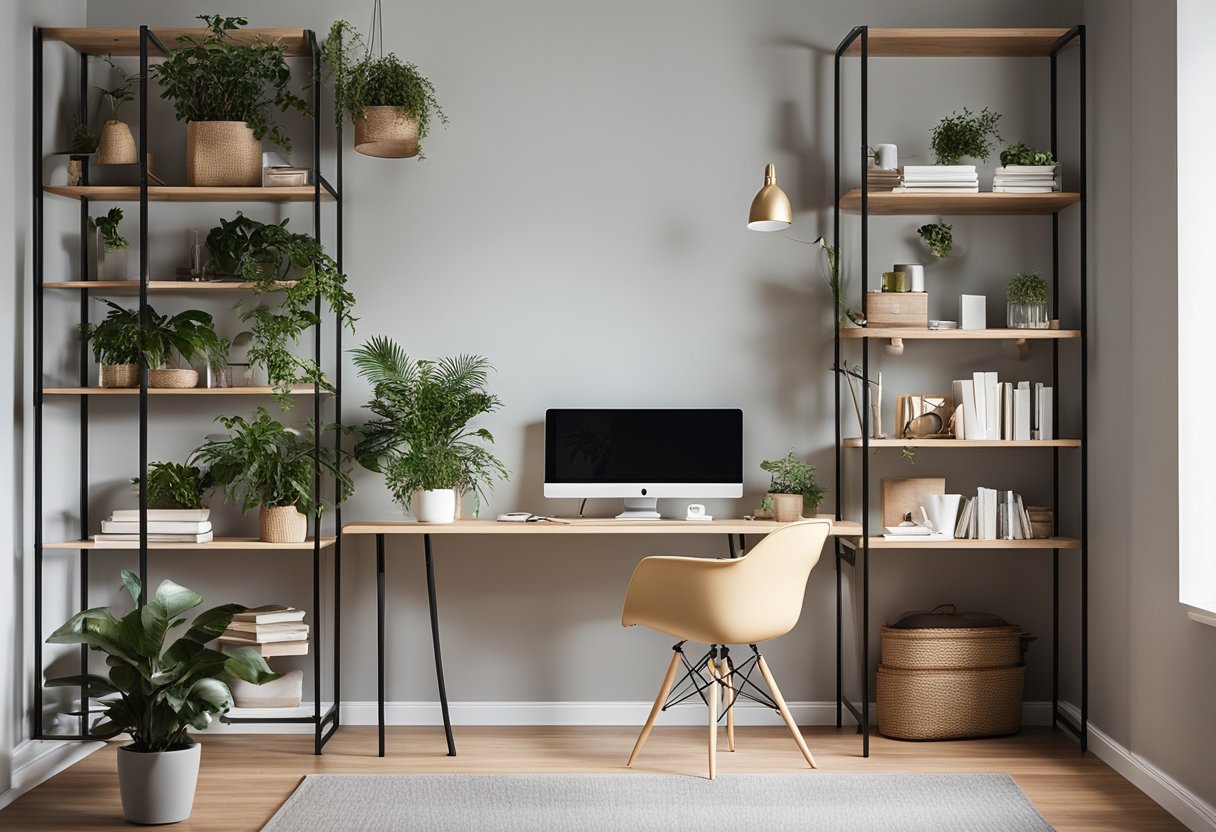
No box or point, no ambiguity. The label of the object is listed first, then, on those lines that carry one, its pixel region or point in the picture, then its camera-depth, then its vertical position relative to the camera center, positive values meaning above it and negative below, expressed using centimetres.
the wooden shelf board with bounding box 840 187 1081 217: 377 +80
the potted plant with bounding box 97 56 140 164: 373 +97
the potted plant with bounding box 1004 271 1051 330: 382 +42
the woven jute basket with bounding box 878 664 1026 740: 376 -106
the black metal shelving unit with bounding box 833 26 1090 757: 369 +77
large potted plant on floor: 300 -82
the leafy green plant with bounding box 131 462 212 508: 377 -27
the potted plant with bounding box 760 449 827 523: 379 -28
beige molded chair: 327 -59
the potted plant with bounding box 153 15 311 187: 374 +116
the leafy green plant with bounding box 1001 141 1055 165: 380 +96
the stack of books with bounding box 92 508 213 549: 363 -41
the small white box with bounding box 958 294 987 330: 390 +39
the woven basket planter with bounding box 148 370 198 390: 372 +12
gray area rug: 299 -119
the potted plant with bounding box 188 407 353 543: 367 -22
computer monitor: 388 -15
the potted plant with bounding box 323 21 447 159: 380 +116
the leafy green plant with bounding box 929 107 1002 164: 388 +104
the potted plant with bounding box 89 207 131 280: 383 +62
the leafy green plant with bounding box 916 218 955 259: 397 +68
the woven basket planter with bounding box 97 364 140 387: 370 +14
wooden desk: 360 -41
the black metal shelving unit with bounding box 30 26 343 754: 354 +46
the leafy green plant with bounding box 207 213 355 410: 369 +47
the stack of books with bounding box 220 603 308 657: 371 -80
